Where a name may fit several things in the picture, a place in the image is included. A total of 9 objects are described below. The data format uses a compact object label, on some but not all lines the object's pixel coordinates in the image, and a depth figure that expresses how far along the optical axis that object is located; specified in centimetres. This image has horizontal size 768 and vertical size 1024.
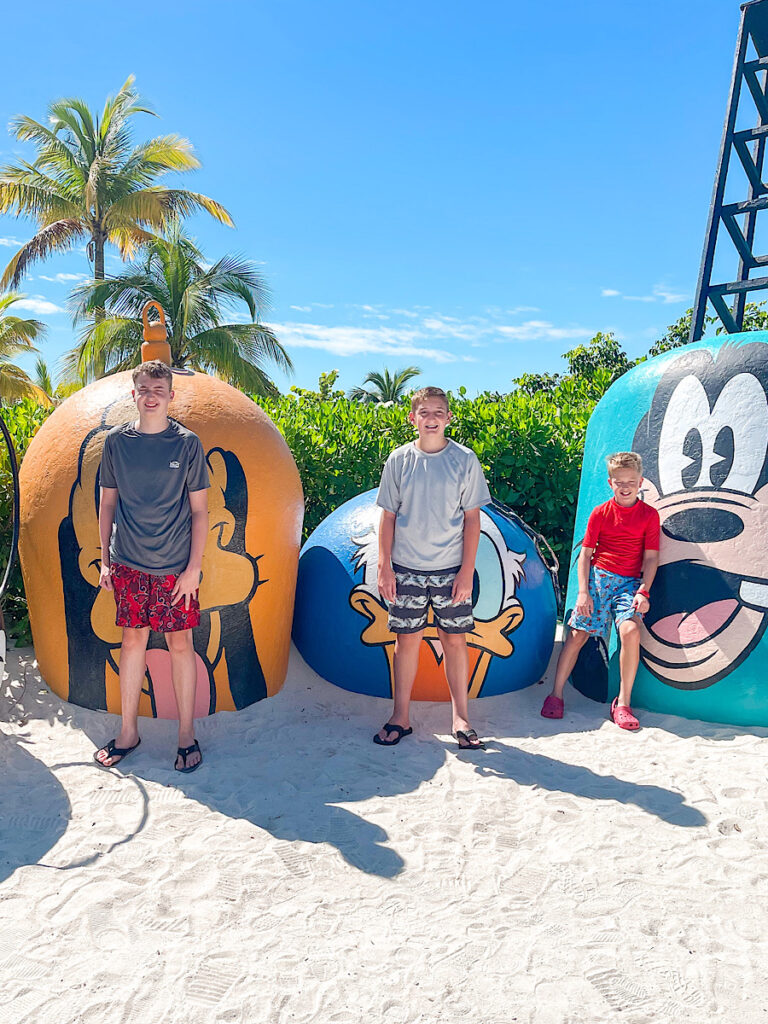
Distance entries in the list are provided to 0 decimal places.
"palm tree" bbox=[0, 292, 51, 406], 2339
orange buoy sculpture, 417
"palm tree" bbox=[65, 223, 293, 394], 1842
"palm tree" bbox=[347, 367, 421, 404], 3325
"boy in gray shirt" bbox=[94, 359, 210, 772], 365
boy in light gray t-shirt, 396
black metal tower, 667
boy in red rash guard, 447
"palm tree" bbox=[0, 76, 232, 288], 2220
